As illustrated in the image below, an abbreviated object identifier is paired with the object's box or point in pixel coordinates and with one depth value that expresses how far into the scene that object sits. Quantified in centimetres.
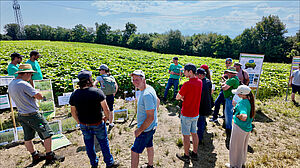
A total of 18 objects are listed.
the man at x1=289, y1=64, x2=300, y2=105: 725
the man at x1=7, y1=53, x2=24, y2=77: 468
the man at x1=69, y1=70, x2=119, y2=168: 269
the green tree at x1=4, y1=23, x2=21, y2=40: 8582
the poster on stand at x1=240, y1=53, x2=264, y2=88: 668
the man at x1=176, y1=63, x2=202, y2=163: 324
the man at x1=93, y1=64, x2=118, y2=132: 441
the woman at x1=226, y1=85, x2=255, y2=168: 289
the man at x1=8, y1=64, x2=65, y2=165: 305
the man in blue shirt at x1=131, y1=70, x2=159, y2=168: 250
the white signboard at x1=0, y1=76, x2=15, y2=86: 387
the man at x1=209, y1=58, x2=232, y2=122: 559
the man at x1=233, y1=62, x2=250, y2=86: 543
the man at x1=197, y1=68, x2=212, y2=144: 379
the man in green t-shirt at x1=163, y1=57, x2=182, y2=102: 676
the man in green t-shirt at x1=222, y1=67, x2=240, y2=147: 434
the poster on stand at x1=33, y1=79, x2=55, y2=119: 548
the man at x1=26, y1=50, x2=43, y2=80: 501
